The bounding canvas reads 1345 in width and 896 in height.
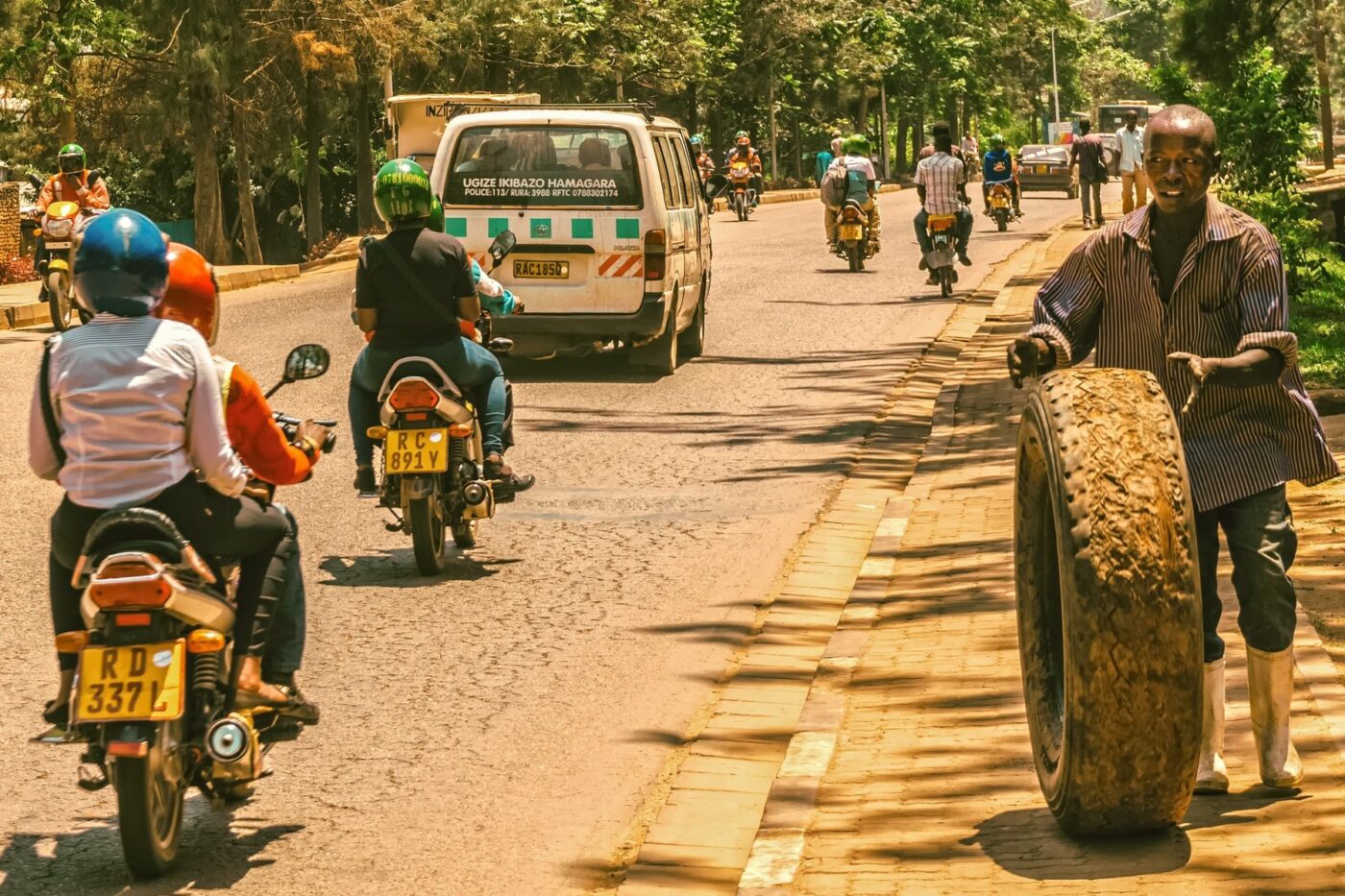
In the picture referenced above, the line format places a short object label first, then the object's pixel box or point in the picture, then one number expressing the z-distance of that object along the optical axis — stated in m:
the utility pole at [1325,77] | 58.53
